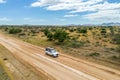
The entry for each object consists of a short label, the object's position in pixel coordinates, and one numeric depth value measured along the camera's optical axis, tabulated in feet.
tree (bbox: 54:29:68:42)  78.55
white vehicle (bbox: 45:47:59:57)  53.41
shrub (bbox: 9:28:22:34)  152.90
